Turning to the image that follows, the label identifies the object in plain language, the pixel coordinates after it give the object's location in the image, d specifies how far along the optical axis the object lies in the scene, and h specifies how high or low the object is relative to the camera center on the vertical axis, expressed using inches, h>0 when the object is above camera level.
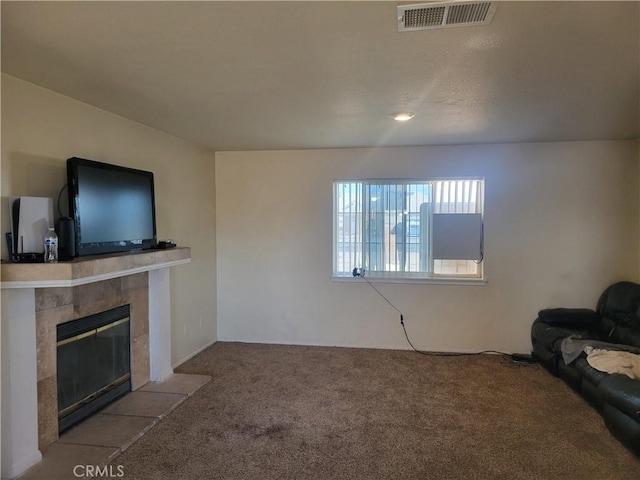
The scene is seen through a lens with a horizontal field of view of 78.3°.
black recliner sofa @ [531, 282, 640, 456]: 100.0 -40.3
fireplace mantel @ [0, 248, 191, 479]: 85.1 -25.1
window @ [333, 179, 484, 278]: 172.4 +2.0
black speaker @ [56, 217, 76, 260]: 94.6 -0.6
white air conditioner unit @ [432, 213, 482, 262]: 171.2 -1.8
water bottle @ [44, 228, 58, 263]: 89.2 -3.3
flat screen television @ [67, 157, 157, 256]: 100.6 +7.9
